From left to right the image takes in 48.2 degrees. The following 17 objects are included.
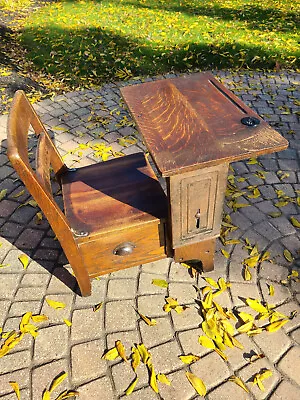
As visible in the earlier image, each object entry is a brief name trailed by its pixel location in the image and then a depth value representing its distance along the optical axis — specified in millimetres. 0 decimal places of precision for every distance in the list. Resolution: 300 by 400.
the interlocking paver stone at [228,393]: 1893
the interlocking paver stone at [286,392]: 1879
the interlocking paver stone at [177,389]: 1909
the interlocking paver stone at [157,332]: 2154
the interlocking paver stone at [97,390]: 1932
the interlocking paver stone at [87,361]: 2016
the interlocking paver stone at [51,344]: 2109
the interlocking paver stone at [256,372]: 1900
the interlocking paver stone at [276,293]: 2328
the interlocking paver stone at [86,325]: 2205
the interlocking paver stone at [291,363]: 1956
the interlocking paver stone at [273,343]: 2057
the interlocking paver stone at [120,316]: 2242
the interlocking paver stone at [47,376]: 1964
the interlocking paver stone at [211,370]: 1961
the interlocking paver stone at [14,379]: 1987
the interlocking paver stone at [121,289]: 2412
